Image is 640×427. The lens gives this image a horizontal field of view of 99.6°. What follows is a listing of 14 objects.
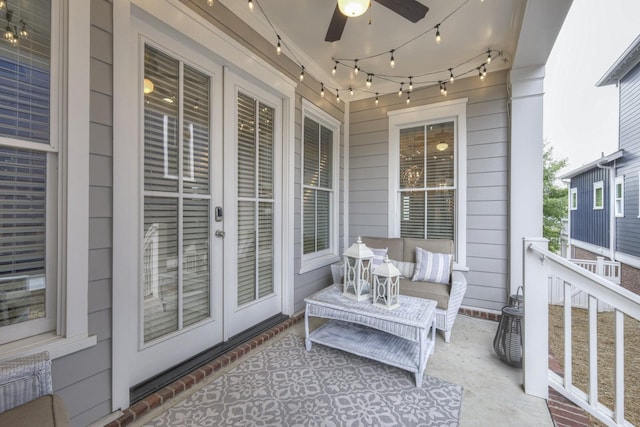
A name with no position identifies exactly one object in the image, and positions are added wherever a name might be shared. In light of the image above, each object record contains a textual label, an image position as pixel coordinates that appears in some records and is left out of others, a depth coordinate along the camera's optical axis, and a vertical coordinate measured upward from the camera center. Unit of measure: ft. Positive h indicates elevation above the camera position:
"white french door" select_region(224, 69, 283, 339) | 7.86 +0.30
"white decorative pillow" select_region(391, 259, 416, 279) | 10.59 -2.12
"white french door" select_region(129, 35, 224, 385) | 6.06 +0.16
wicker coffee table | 6.31 -2.85
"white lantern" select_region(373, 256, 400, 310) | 7.00 -1.92
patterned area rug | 5.30 -4.02
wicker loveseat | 8.41 -2.46
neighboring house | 16.51 +1.88
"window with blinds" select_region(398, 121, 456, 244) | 11.80 +1.50
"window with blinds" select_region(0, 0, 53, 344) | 4.18 +0.64
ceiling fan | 6.24 +4.91
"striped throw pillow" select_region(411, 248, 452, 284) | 9.75 -1.97
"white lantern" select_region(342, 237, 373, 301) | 7.60 -1.72
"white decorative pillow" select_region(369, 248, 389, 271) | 10.65 -1.65
